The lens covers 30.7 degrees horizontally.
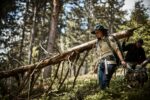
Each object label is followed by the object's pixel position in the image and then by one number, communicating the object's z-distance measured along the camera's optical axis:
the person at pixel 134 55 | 9.30
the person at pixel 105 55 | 8.25
